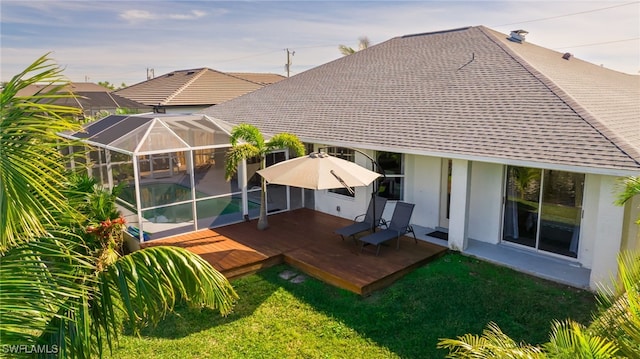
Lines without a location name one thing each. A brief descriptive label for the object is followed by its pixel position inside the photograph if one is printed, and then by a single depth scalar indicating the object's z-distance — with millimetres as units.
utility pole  52375
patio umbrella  9559
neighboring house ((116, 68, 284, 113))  25141
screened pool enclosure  11445
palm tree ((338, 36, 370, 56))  36719
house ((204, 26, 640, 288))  8805
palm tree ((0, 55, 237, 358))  2639
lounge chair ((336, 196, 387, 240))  10883
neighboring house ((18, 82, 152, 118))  25019
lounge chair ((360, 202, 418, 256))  10227
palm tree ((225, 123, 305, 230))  11359
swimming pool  11508
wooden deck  9195
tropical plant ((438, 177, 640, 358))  2857
